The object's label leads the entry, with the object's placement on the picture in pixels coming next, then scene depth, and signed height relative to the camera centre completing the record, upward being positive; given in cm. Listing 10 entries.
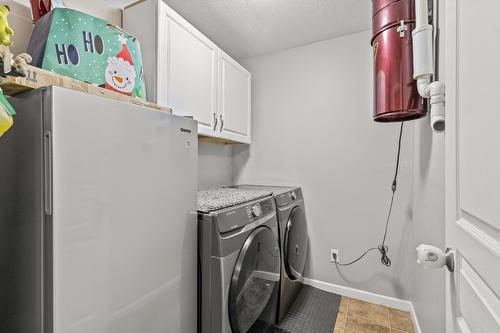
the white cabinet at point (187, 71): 137 +70
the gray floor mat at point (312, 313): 171 -123
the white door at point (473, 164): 43 +0
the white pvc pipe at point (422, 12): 103 +71
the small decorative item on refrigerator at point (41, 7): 105 +75
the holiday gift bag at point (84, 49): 93 +53
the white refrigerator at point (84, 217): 65 -17
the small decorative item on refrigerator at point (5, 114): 57 +13
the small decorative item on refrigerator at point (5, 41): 71 +43
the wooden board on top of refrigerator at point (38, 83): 70 +28
